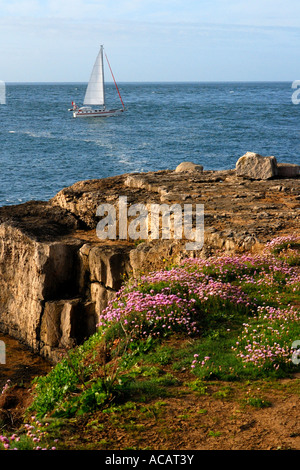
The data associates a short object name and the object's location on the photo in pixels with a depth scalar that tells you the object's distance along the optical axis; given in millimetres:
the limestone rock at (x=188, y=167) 20047
